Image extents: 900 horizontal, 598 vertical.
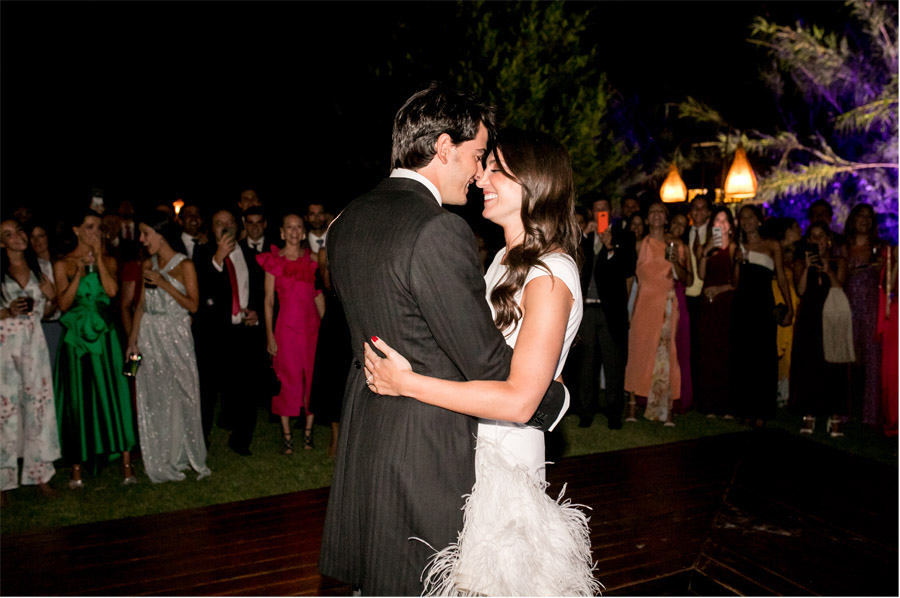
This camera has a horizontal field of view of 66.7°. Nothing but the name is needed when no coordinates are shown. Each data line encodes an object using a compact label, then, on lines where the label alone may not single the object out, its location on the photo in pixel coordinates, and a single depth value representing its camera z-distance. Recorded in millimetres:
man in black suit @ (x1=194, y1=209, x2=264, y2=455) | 5273
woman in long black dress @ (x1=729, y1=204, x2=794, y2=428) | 6023
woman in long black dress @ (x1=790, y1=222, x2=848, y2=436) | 5945
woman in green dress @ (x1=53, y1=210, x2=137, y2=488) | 4496
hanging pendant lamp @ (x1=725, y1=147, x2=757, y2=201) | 7047
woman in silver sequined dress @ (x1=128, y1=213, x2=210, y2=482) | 4586
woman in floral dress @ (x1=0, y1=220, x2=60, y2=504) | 4273
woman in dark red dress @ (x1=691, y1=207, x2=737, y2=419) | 6309
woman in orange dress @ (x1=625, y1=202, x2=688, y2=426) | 6223
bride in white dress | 1521
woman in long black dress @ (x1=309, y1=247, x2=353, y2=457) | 4957
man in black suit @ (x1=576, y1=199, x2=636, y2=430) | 6051
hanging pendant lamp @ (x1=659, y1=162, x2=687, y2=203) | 9242
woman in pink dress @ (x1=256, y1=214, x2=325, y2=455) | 5352
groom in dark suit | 1463
